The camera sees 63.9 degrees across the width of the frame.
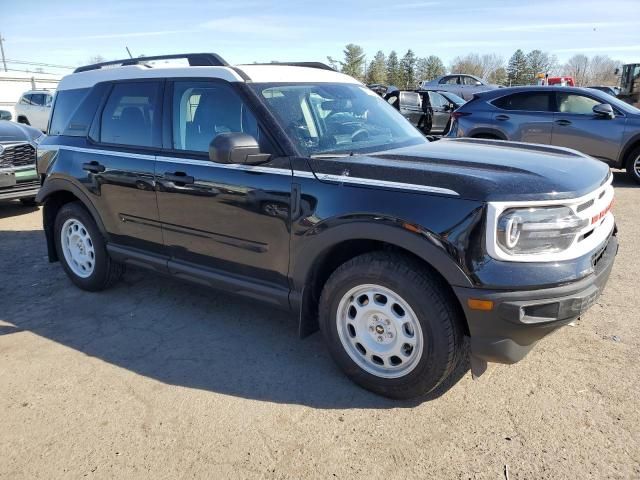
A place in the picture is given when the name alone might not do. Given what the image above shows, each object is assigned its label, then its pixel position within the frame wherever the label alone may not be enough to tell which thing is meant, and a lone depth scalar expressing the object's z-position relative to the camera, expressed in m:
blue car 8.68
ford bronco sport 2.50
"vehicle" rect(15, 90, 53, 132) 18.00
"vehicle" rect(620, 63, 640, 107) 21.73
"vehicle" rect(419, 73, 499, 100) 23.11
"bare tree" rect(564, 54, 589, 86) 72.81
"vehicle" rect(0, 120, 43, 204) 7.44
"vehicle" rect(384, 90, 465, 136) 12.24
